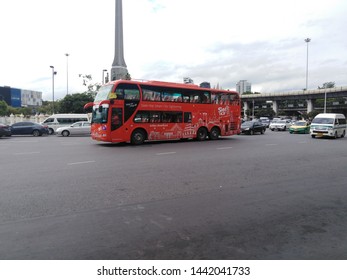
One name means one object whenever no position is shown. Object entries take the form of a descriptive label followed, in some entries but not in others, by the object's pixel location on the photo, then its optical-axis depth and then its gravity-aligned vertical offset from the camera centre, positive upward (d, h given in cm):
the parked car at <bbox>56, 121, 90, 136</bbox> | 2934 -73
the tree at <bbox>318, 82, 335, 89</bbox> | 10988 +1538
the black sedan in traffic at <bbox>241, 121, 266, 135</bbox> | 3032 -41
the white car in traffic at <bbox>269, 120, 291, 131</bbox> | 3967 -24
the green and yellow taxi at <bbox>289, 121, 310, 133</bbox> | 3241 -51
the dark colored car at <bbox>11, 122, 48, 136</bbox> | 2818 -72
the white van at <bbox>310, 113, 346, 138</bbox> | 2325 -19
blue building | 10221 +932
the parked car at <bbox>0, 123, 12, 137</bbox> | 2506 -74
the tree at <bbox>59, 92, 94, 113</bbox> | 4809 +347
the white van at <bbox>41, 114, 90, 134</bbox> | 3275 +22
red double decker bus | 1642 +69
